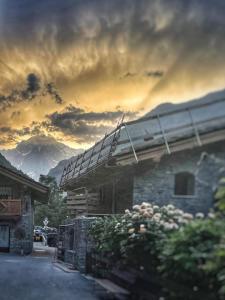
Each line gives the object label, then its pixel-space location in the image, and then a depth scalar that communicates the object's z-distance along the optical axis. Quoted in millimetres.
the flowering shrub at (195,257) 3805
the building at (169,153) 9853
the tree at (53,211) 31239
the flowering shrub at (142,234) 5312
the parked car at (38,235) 27827
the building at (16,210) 18041
